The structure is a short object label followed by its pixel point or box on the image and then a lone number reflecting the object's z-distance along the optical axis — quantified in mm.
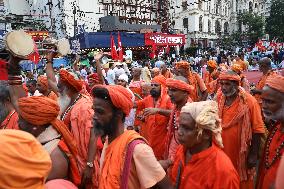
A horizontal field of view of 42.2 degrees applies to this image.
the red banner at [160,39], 28391
